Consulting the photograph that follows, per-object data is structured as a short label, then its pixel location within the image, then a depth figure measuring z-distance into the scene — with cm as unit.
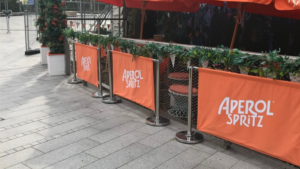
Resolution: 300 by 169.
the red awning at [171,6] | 878
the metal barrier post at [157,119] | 537
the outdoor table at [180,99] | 523
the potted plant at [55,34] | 947
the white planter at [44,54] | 1124
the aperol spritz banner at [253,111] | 356
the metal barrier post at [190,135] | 469
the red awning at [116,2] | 922
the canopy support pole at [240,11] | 610
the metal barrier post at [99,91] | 693
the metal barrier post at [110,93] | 658
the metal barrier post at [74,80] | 864
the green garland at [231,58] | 353
